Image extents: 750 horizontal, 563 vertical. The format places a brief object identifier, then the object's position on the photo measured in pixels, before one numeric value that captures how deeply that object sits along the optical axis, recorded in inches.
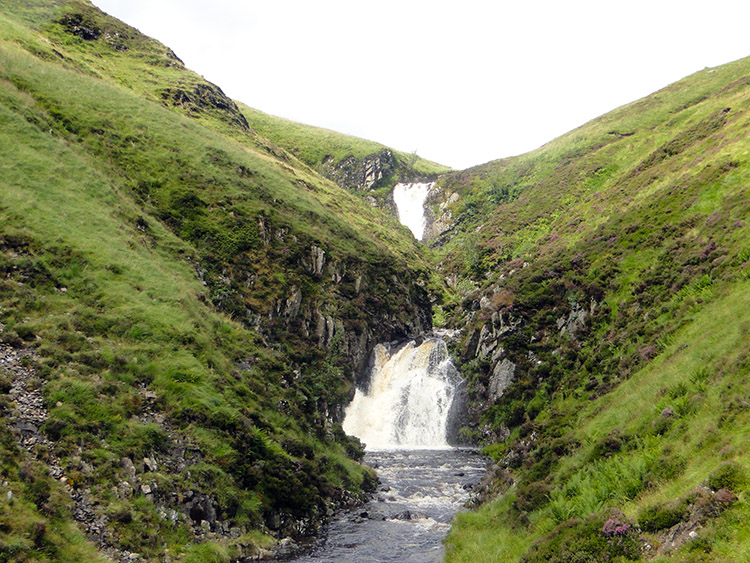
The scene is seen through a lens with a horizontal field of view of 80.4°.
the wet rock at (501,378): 1743.4
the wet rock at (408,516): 995.3
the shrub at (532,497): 685.3
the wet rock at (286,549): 757.9
